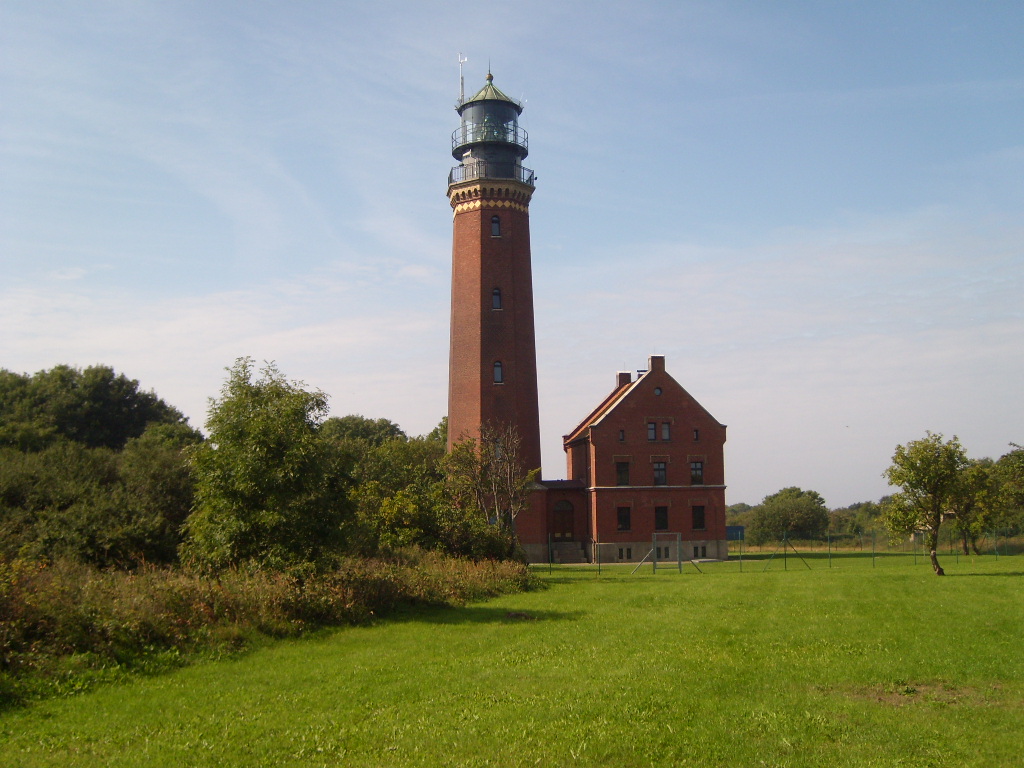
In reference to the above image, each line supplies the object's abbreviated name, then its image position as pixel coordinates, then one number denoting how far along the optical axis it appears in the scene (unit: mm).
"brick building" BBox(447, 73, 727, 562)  45625
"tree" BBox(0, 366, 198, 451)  48094
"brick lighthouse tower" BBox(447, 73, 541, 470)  45344
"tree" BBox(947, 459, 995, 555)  49188
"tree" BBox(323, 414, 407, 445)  74750
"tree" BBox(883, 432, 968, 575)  31375
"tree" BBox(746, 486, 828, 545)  84188
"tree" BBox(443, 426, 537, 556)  35562
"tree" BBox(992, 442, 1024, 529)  51062
